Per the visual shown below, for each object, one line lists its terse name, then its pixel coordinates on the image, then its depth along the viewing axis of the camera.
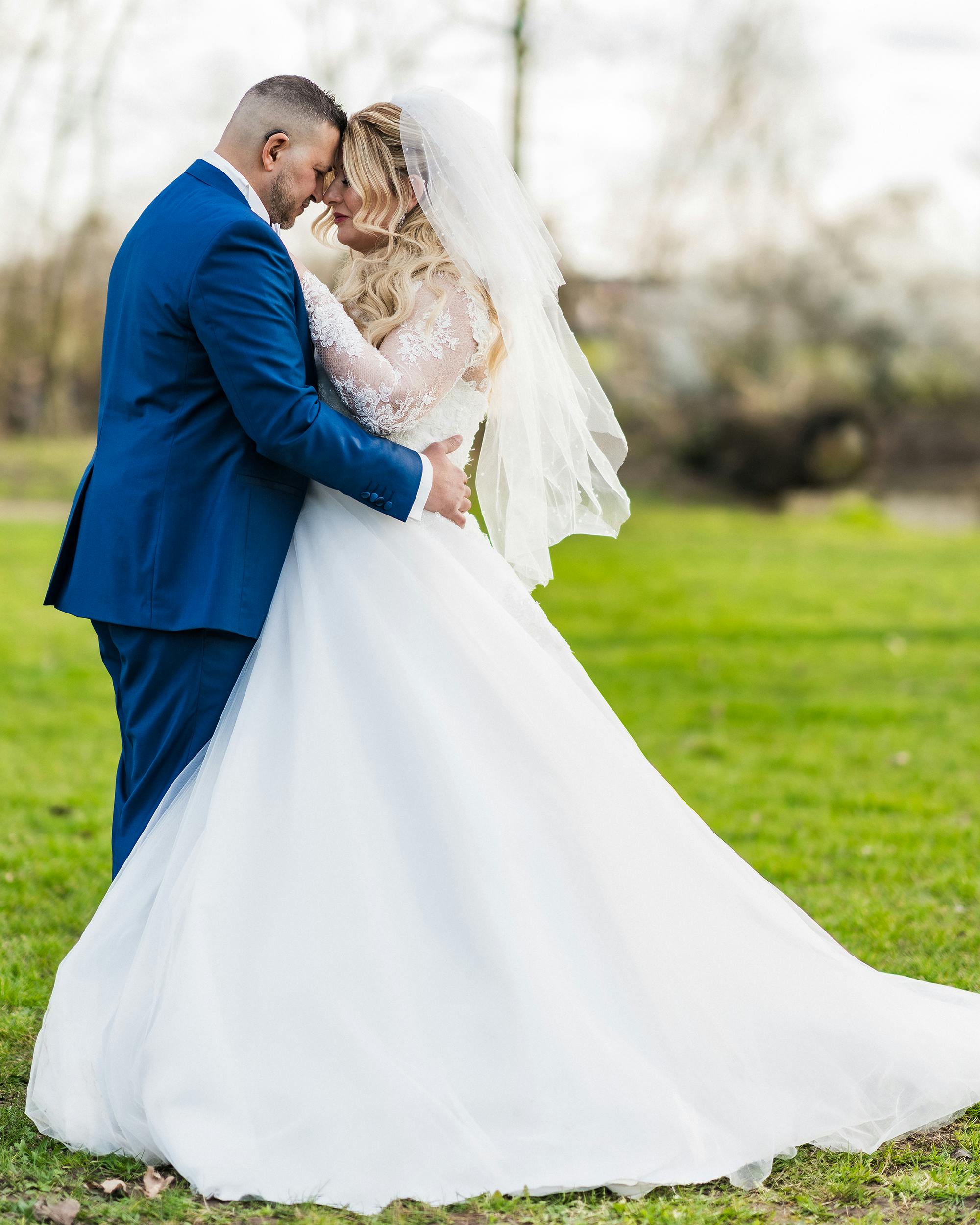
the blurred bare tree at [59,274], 17.92
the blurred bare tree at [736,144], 19.20
